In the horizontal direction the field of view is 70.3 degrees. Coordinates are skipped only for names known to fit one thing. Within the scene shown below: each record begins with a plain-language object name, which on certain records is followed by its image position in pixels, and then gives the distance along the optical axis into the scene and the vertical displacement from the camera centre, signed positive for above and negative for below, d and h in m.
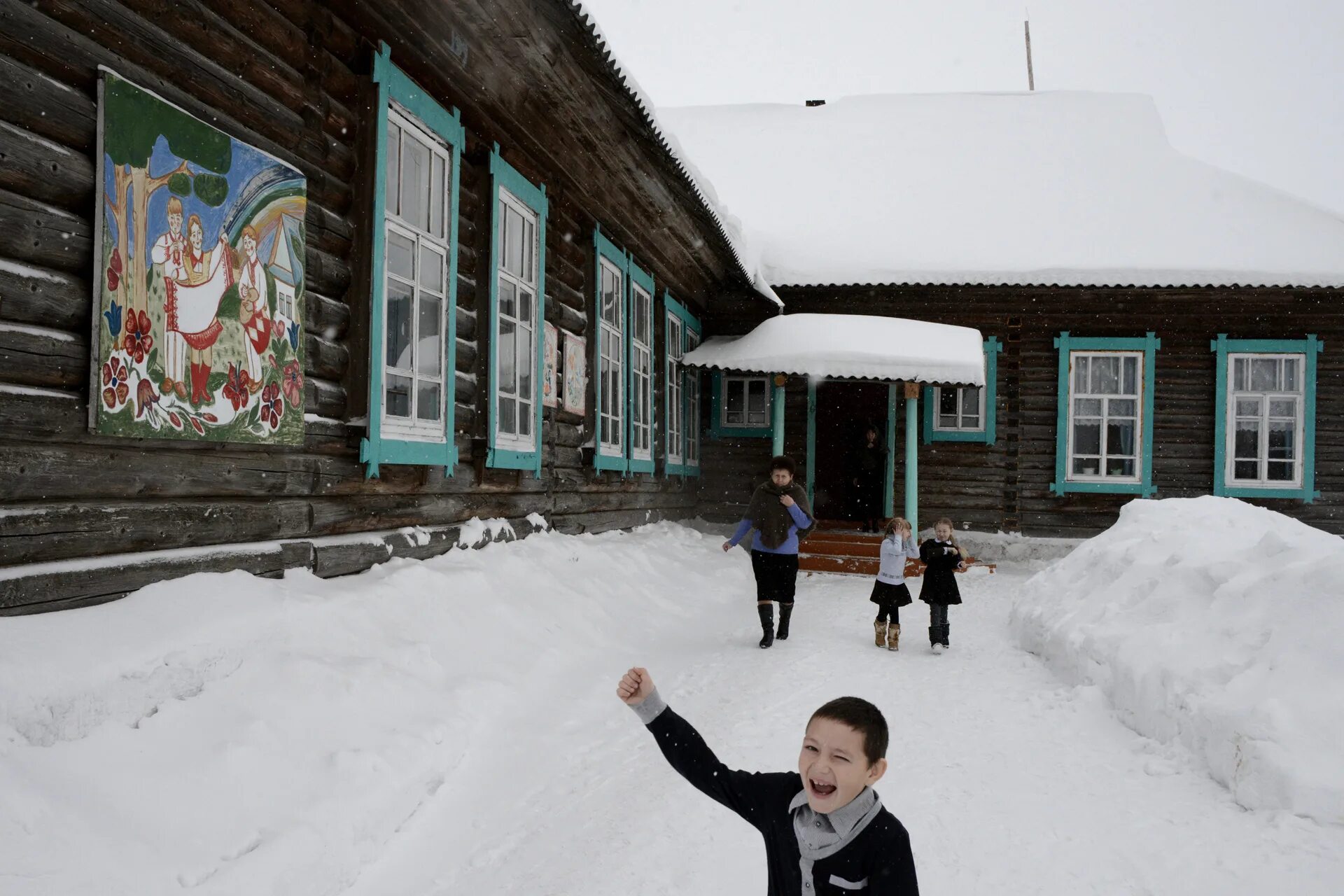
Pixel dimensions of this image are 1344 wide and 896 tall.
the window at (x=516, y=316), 6.53 +0.91
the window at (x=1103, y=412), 13.55 +0.58
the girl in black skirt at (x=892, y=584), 7.25 -1.03
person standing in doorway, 13.71 -0.47
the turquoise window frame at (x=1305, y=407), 13.20 +0.68
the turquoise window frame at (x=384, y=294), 4.88 +0.74
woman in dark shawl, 7.33 -0.72
